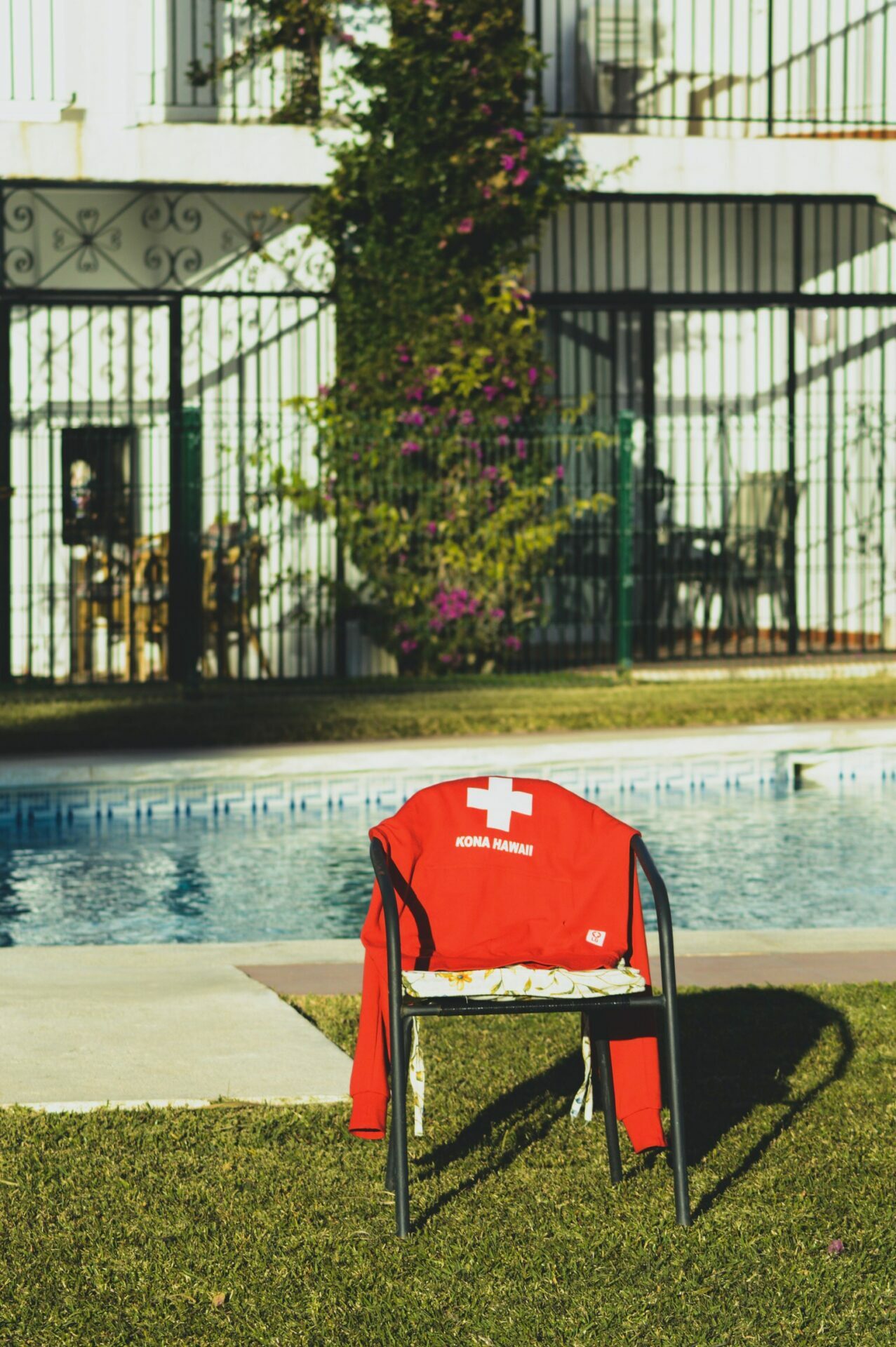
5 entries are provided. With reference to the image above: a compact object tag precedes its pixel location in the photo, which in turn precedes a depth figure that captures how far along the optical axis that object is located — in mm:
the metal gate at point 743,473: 30781
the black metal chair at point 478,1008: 6457
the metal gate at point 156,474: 27328
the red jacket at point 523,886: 7113
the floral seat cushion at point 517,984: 6559
